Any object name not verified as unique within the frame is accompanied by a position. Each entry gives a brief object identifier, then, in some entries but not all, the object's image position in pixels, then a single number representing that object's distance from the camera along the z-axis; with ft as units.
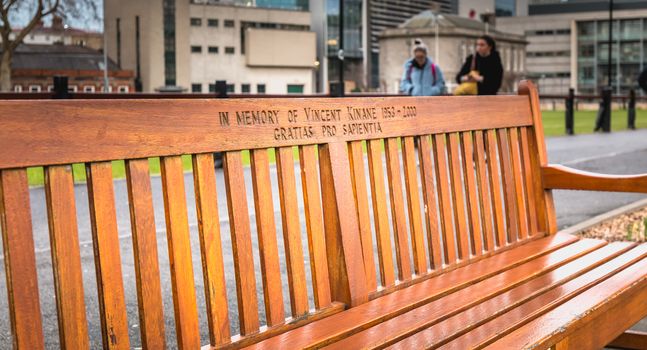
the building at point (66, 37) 314.55
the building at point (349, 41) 387.75
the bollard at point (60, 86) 34.06
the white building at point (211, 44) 312.09
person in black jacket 39.99
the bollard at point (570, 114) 74.40
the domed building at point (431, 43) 343.67
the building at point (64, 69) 297.33
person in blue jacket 44.62
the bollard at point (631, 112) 88.22
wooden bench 6.22
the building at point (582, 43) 417.49
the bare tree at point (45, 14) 109.50
